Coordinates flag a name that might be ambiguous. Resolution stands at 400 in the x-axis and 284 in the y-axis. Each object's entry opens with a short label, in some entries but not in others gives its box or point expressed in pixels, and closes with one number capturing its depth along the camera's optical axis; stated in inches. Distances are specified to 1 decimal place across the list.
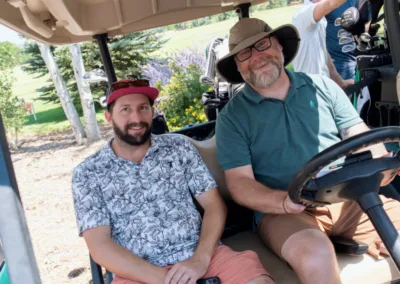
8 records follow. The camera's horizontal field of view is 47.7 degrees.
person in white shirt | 141.3
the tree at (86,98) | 294.7
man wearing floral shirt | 76.0
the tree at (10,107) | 323.9
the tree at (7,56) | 383.4
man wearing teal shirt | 78.8
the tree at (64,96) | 300.5
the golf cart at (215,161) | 48.7
